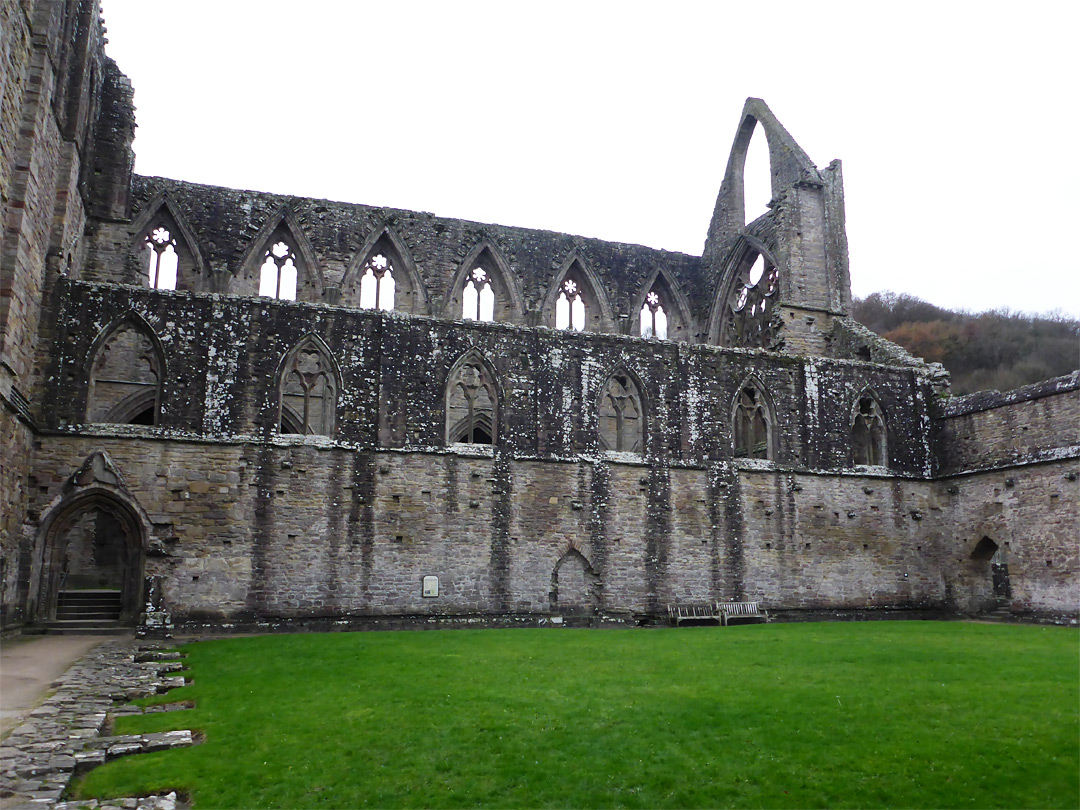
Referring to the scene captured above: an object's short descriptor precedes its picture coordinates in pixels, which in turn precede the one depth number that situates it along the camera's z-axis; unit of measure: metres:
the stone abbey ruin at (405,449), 16.48
